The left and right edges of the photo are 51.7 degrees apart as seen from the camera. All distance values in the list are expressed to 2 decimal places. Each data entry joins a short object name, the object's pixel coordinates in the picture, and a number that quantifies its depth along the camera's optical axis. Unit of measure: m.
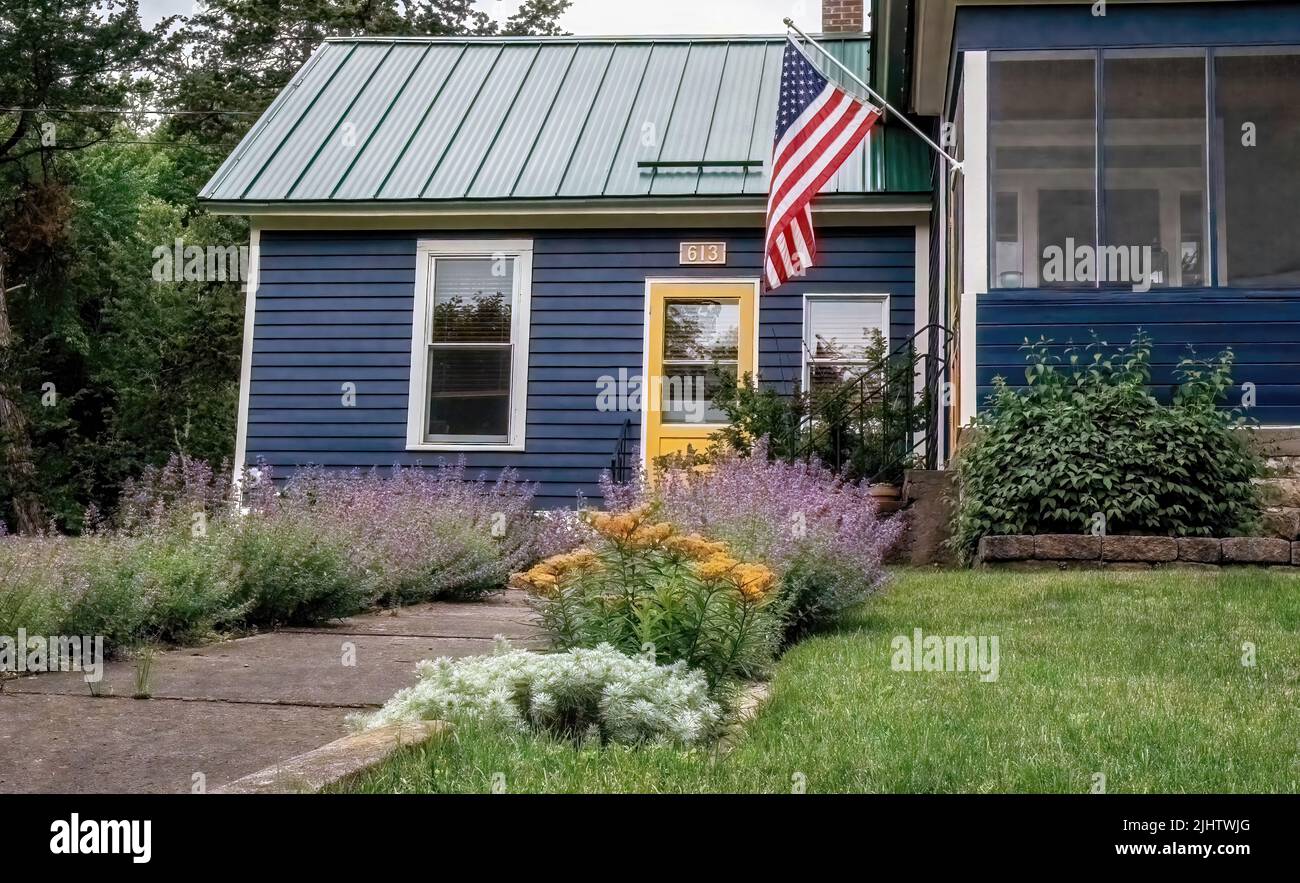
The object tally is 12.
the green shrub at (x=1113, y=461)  8.20
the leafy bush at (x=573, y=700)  3.66
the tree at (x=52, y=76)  19.30
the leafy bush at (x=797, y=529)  6.04
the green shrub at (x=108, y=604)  5.48
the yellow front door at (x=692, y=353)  12.47
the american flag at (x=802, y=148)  9.98
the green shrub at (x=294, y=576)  6.66
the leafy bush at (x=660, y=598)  4.37
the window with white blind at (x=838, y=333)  12.38
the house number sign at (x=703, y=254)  12.60
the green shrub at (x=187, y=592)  5.87
